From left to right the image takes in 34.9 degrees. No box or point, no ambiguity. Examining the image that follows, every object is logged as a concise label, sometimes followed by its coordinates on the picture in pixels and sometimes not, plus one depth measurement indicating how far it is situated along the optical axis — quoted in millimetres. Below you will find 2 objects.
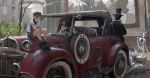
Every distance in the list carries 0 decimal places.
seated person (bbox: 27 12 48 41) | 4583
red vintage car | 4402
